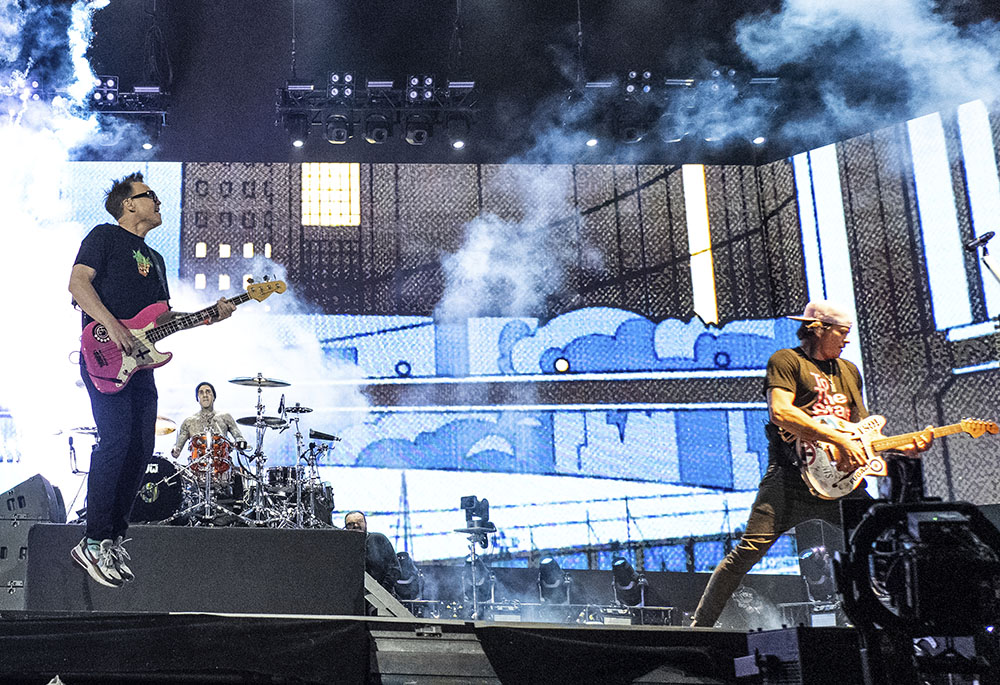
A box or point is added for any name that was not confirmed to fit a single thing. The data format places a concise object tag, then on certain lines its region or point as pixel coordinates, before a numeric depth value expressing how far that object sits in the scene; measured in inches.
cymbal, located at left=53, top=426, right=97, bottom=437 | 262.2
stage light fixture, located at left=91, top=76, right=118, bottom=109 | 374.9
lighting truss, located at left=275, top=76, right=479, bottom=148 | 381.4
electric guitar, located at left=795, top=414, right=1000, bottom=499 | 165.5
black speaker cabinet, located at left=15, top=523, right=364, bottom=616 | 165.9
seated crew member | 299.7
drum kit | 235.8
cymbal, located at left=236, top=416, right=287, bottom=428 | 290.3
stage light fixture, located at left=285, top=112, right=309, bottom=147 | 391.5
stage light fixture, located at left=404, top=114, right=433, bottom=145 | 390.6
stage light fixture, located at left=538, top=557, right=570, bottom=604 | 347.9
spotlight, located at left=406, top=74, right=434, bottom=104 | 381.1
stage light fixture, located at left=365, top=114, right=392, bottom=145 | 388.2
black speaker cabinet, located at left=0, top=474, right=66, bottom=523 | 203.2
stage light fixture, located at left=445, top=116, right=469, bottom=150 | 394.9
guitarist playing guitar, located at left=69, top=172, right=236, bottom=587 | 160.4
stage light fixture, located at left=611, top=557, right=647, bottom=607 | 346.9
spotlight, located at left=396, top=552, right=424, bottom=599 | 320.8
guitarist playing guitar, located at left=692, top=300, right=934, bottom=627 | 164.4
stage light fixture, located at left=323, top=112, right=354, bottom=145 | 388.5
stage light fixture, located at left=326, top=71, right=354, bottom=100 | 379.2
